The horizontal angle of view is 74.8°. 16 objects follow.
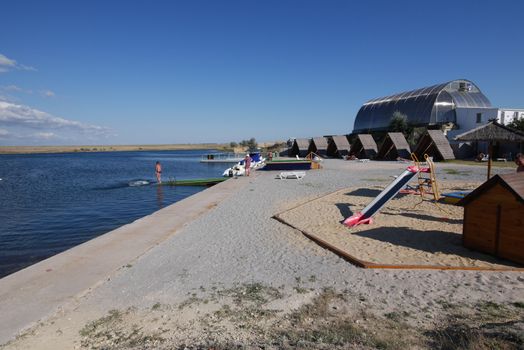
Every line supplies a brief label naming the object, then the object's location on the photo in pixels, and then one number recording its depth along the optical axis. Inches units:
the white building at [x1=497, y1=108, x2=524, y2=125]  1555.1
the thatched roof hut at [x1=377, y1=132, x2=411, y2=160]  1374.3
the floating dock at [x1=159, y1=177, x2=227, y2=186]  979.3
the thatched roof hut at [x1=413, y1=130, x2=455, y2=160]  1218.6
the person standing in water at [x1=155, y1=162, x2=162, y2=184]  1011.9
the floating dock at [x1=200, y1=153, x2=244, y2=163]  2124.8
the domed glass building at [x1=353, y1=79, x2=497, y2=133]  1680.6
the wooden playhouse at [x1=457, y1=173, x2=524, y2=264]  231.0
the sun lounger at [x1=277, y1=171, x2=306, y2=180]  854.0
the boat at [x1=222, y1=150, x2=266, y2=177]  1080.2
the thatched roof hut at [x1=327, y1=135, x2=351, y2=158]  1660.9
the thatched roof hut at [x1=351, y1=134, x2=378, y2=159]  1508.4
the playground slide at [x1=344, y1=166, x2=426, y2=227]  367.9
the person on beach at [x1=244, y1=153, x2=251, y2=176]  1004.6
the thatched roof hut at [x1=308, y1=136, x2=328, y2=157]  1804.9
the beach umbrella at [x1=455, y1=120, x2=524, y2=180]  567.1
